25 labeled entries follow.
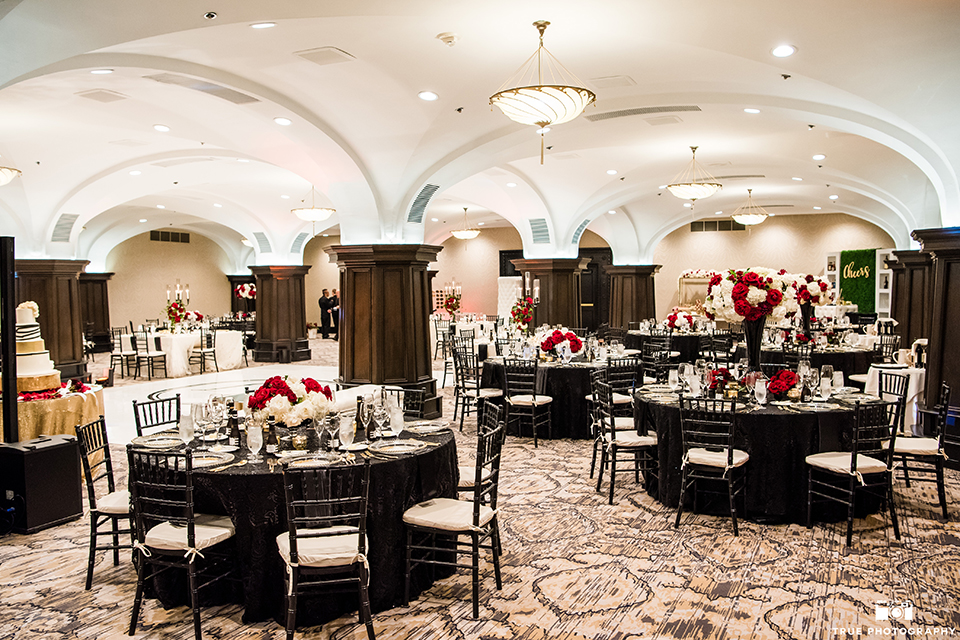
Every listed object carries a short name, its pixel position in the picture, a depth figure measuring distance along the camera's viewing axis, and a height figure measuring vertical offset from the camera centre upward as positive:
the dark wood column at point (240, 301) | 24.88 -0.01
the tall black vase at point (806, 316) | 10.21 -0.31
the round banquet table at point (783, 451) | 5.08 -1.15
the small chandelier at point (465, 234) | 19.48 +1.85
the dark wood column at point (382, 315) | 9.00 -0.20
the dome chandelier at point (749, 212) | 15.88 +2.24
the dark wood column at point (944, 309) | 6.76 -0.14
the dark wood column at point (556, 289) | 14.34 +0.19
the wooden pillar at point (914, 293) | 12.84 +0.03
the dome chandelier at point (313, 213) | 13.02 +1.65
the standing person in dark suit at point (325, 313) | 23.08 -0.45
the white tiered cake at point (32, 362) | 6.24 -0.55
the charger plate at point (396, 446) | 4.00 -0.87
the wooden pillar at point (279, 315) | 16.88 -0.36
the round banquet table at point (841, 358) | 9.90 -0.91
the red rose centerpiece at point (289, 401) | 4.11 -0.61
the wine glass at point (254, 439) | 3.88 -0.78
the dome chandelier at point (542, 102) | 5.00 +1.47
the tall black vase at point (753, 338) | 5.58 -0.34
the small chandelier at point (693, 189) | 10.16 +1.60
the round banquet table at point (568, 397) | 8.20 -1.18
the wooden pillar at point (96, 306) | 19.47 -0.11
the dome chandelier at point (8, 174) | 8.38 +1.59
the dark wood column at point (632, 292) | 18.05 +0.14
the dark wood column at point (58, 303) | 12.43 -0.01
